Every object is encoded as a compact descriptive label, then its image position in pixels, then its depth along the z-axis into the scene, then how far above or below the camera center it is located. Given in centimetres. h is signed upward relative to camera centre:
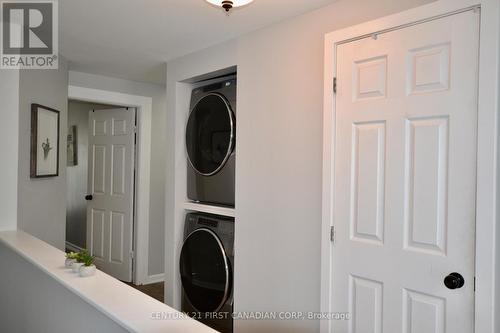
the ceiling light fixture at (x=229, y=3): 179 +76
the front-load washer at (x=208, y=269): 270 -82
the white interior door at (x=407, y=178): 150 -6
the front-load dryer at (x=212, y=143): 270 +14
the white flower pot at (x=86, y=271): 157 -46
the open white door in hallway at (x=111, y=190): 423 -35
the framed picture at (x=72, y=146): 544 +20
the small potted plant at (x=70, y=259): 165 -44
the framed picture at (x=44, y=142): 265 +13
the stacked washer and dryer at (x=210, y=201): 270 -30
